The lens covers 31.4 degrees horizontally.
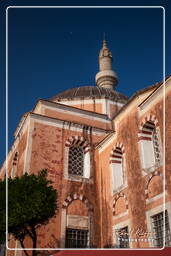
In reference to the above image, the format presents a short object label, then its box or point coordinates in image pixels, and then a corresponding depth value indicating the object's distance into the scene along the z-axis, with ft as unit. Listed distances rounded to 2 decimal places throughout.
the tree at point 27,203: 28.60
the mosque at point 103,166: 34.96
